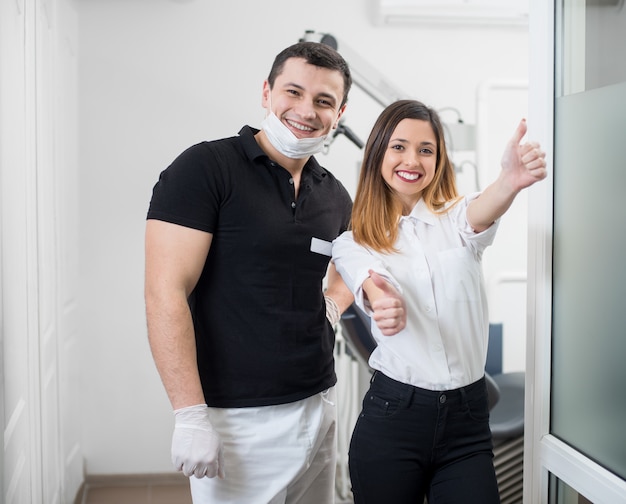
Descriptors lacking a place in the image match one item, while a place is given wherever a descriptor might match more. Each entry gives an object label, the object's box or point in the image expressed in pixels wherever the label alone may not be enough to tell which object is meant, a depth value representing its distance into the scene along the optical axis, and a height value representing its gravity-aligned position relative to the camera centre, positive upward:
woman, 1.34 -0.15
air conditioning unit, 3.05 +1.10
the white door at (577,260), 1.21 -0.04
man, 1.40 -0.12
